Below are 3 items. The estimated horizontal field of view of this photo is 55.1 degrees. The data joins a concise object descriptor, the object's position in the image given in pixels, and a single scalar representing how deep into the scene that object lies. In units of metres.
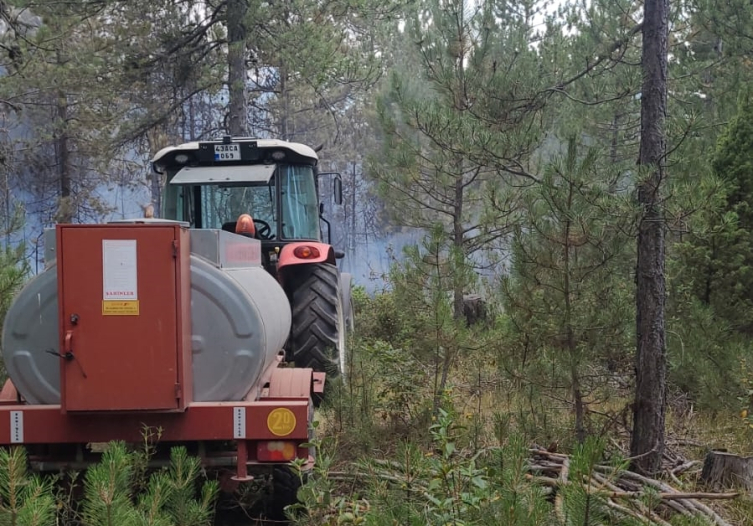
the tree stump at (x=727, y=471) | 4.39
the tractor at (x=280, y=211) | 5.94
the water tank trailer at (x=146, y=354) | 3.56
